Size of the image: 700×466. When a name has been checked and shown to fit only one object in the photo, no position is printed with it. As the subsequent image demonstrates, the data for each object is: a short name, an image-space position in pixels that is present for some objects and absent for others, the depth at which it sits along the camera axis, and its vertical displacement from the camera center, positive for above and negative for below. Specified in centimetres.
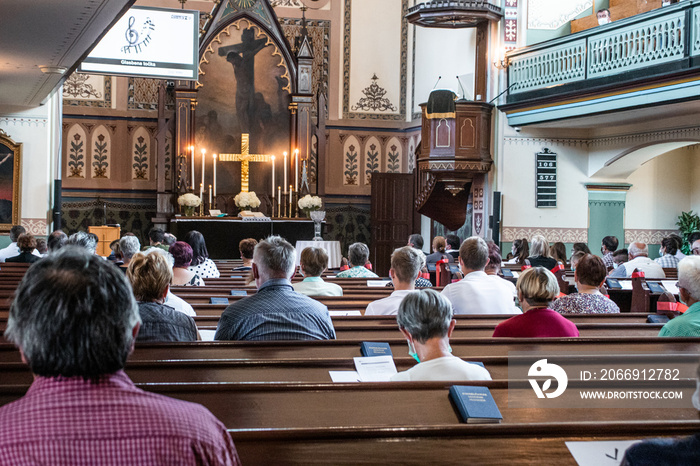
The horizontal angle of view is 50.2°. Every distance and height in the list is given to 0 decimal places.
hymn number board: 1278 +74
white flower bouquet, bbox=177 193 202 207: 1326 +30
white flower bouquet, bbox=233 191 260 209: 1380 +33
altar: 1311 -21
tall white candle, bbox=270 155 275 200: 1424 +81
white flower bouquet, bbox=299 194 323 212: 1377 +30
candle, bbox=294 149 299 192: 1446 +88
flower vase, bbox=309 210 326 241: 1294 +1
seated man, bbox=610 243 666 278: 789 -49
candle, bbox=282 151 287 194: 1485 +102
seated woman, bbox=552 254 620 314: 499 -53
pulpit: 1227 +121
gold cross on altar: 1440 +115
